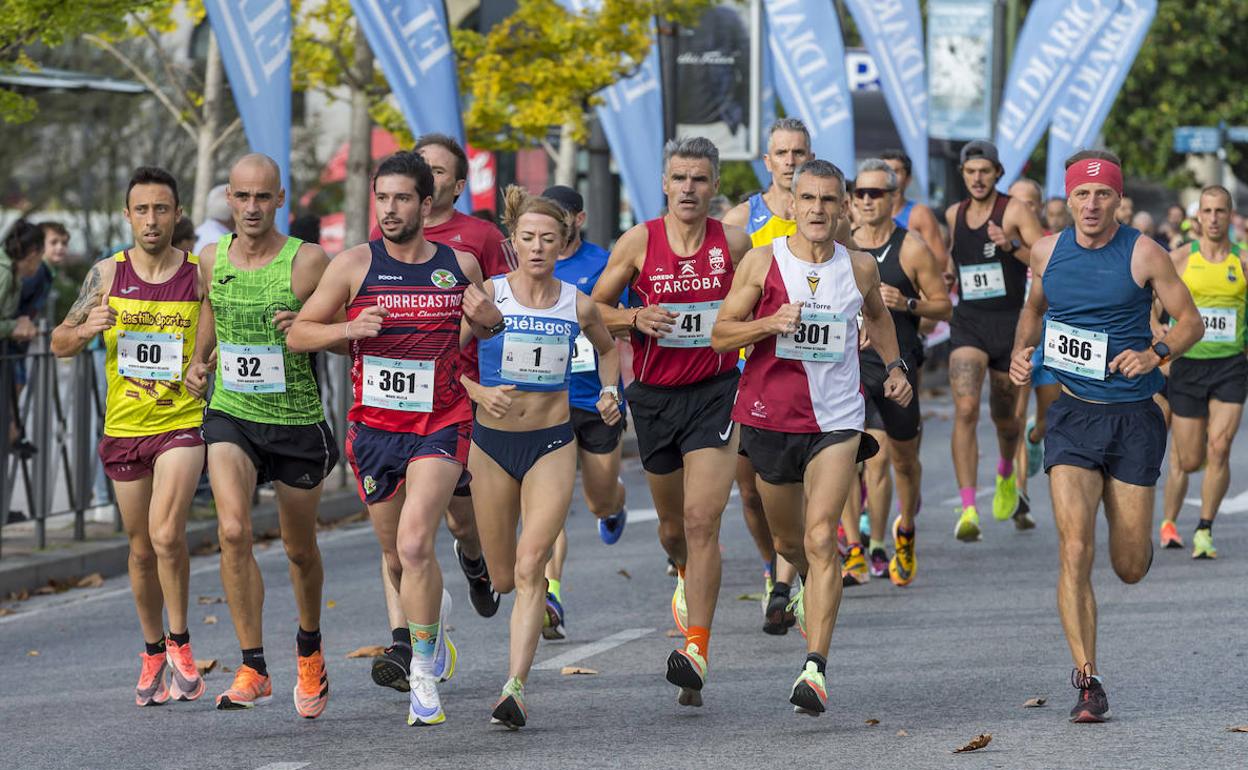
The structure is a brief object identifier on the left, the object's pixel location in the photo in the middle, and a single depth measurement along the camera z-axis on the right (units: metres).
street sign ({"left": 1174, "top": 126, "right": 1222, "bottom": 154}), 38.88
